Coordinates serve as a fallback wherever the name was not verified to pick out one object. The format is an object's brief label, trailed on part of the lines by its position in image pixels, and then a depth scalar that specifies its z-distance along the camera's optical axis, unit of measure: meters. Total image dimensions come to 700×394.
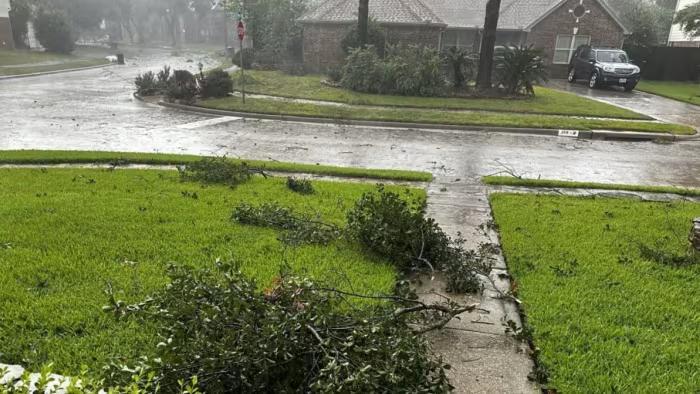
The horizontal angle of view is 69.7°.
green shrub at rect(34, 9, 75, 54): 39.91
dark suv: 24.81
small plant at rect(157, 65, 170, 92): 20.41
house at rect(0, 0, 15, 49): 38.22
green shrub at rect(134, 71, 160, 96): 20.11
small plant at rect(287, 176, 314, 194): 8.01
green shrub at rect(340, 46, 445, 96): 20.16
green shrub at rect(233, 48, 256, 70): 31.53
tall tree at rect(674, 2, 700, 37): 24.39
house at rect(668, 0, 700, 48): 36.03
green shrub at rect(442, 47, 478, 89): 20.80
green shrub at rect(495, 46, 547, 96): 20.45
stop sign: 16.62
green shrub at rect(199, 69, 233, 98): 19.11
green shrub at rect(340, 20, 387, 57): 25.39
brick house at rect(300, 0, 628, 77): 28.04
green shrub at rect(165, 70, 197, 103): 18.39
